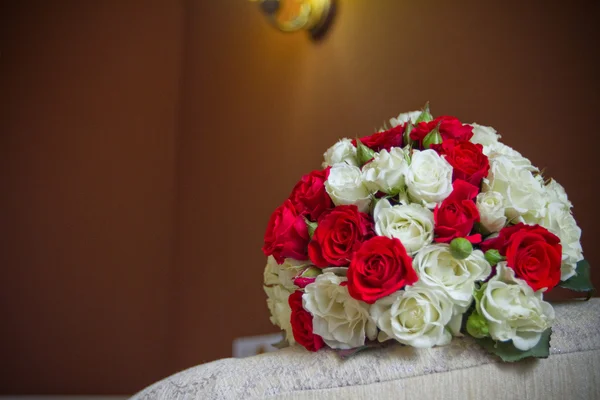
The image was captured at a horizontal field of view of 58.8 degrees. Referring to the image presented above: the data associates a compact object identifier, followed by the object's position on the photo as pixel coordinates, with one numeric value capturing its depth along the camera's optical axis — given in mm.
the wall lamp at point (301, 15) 1727
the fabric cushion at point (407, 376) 514
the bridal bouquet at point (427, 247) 553
